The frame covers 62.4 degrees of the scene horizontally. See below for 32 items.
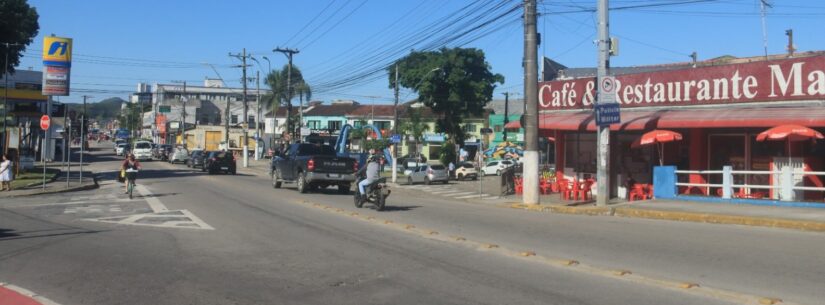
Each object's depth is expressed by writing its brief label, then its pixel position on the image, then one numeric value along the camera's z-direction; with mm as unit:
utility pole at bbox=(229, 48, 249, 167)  58406
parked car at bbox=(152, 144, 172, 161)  73312
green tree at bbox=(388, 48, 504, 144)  63312
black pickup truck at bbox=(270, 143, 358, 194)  25438
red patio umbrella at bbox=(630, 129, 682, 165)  20203
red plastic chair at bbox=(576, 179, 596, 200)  23766
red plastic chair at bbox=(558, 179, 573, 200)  24203
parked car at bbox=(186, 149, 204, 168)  55919
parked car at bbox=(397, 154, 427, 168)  54975
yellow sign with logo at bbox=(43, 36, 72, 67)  29594
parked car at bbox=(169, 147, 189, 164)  65312
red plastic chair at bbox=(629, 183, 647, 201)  21872
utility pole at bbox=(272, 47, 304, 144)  55841
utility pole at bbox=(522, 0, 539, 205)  21453
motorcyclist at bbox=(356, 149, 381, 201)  19078
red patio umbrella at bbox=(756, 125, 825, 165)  16859
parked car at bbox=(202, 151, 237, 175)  45125
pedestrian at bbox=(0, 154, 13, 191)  26156
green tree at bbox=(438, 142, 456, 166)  61375
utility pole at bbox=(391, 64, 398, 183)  43125
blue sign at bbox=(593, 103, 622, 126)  19594
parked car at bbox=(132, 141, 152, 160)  70188
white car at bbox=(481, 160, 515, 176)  54169
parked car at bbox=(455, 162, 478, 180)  50438
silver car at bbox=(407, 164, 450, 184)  43344
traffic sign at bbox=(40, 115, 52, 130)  28266
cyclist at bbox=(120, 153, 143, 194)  23922
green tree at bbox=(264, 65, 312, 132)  79188
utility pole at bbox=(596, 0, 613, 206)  20141
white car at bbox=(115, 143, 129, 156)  80169
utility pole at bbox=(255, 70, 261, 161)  62875
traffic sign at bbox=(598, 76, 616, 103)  19828
